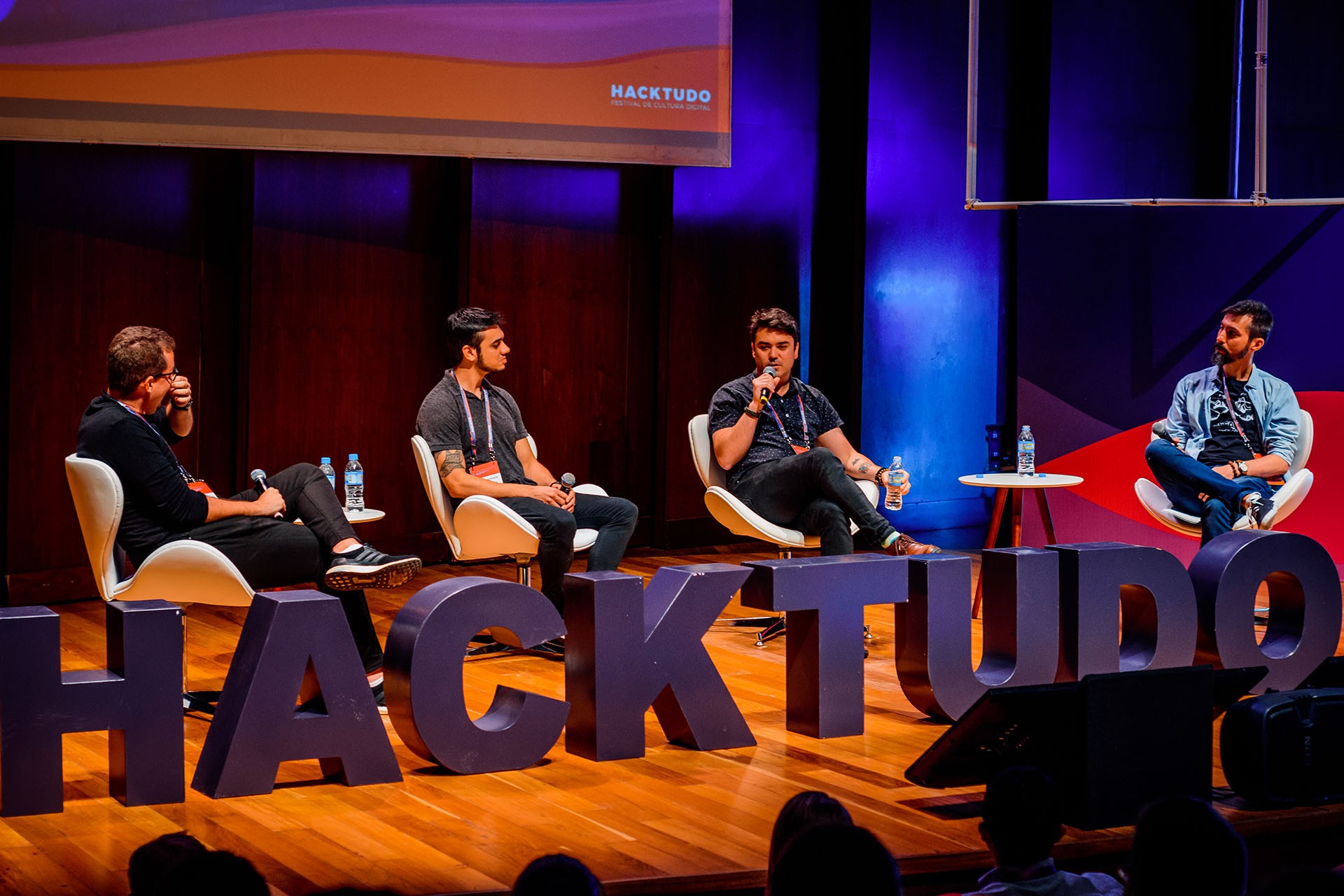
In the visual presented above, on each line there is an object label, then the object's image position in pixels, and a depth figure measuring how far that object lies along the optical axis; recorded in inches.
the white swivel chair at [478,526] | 202.5
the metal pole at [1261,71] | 273.3
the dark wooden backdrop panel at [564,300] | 292.2
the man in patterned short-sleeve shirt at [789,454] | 215.6
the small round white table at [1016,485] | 239.5
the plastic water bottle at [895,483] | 224.1
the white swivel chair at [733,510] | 219.1
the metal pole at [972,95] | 275.3
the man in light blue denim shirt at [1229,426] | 238.5
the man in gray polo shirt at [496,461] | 207.6
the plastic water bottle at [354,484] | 216.5
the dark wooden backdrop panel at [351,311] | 267.3
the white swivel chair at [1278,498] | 237.5
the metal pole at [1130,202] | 275.9
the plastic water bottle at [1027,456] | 256.5
